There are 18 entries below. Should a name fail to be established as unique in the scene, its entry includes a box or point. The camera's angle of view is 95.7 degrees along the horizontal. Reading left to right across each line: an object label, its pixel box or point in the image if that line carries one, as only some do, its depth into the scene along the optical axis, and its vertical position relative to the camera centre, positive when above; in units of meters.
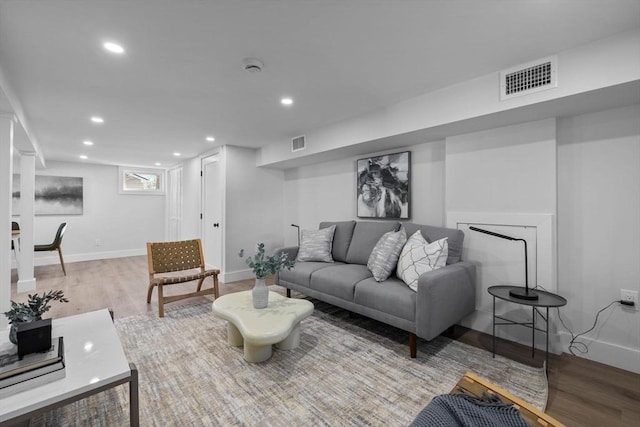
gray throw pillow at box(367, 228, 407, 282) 2.64 -0.41
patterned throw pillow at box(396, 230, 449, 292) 2.40 -0.41
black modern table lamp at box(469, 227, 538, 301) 2.10 -0.61
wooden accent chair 3.19 -0.61
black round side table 1.99 -0.64
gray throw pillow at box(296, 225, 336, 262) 3.51 -0.41
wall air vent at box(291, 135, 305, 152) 3.97 +0.96
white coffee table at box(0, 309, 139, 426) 1.15 -0.75
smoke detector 2.04 +1.06
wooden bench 1.10 -0.79
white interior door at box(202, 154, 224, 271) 4.91 +0.03
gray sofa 2.13 -0.65
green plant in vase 2.34 -0.49
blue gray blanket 1.01 -0.74
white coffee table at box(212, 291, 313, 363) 1.96 -0.80
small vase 2.35 -0.67
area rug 1.63 -1.14
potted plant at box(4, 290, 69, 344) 1.49 -0.52
